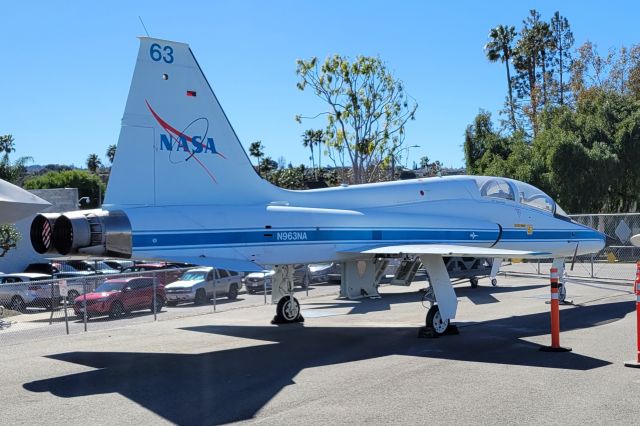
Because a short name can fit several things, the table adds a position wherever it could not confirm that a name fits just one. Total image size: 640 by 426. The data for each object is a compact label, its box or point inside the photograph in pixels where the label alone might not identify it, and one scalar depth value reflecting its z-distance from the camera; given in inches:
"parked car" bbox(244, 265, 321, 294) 956.0
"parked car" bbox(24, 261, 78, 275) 1514.6
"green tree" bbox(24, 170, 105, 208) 3807.1
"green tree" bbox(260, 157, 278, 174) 4190.5
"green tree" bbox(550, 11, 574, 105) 2536.9
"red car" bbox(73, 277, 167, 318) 673.6
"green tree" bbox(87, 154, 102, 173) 5073.8
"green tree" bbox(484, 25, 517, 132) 2674.7
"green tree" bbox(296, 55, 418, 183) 1796.3
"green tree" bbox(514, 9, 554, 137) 2564.0
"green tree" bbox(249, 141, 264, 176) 4220.0
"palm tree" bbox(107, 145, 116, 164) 5252.0
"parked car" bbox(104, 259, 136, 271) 1568.7
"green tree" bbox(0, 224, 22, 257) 1373.0
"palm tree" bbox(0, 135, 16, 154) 3828.7
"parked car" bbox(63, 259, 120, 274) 1505.4
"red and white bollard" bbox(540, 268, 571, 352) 460.4
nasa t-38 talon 463.5
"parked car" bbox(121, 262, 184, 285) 748.0
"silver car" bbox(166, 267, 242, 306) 764.6
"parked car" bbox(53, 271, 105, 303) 660.1
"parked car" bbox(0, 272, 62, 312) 662.5
